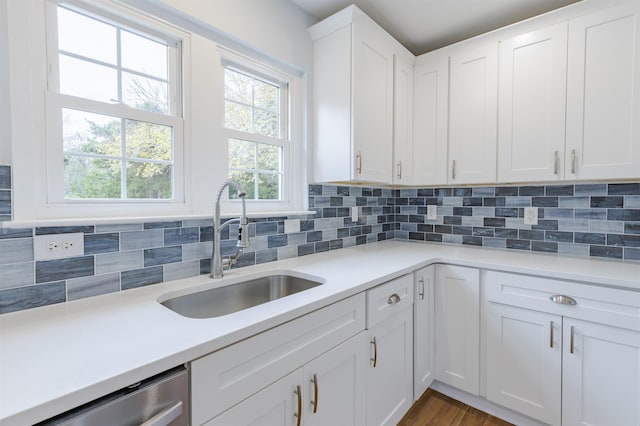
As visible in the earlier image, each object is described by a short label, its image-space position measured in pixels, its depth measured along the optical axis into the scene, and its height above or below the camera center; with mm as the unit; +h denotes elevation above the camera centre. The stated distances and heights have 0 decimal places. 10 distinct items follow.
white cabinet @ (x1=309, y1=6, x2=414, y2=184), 1859 +700
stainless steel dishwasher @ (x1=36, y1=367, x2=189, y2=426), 624 -447
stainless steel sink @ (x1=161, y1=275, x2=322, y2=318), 1286 -431
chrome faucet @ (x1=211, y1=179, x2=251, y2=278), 1368 -147
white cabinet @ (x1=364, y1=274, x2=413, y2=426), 1447 -773
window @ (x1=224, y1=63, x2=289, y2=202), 1696 +447
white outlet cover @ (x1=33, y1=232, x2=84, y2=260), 1038 -145
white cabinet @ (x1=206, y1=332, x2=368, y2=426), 926 -681
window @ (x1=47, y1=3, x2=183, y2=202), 1137 +393
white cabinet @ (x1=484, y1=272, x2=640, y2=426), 1409 -748
